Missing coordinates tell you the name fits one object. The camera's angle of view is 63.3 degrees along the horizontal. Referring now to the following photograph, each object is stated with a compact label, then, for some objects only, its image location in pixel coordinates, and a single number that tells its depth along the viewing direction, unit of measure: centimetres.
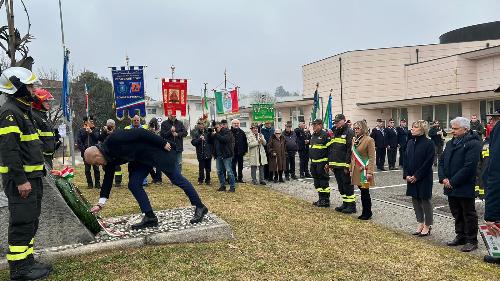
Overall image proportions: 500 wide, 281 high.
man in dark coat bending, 545
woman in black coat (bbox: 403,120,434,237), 634
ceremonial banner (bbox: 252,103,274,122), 1535
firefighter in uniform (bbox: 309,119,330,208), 866
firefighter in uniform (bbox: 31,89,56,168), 595
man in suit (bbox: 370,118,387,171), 1512
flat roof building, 2755
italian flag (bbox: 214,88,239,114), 1456
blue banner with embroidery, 1155
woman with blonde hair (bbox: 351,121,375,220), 741
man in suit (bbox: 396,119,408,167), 1562
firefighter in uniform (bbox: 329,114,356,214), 800
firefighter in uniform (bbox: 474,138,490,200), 765
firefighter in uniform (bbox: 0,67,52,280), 400
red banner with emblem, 1192
